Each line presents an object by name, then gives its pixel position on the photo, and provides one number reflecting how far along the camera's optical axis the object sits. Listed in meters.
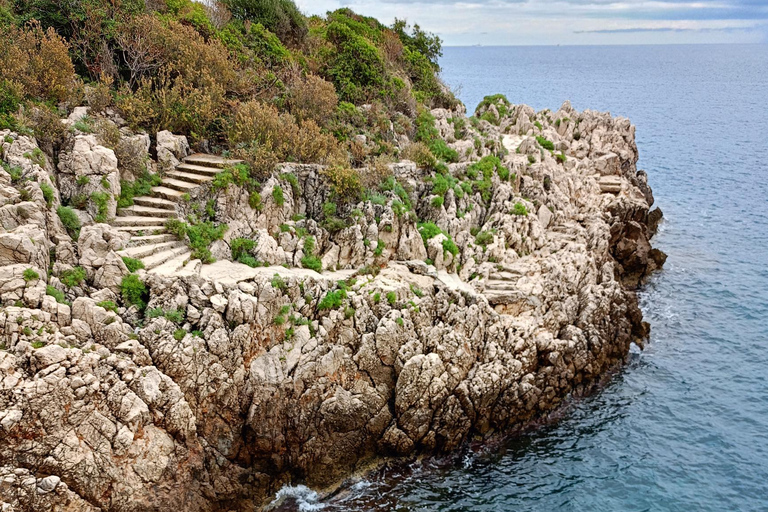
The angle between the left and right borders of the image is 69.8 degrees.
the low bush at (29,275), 16.28
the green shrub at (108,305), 17.50
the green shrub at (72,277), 17.56
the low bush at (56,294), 16.83
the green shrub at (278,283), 20.25
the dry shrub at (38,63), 22.58
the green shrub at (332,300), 20.94
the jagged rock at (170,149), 23.89
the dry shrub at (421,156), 28.86
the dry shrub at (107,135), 21.61
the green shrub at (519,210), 29.77
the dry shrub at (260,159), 23.92
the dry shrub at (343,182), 24.78
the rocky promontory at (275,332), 15.95
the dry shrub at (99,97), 24.06
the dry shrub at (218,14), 33.34
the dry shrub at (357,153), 27.94
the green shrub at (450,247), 25.78
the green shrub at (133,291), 18.19
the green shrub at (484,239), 27.86
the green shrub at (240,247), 22.03
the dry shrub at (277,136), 25.25
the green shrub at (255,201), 23.12
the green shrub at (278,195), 23.55
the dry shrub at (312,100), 29.22
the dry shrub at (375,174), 25.98
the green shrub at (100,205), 20.36
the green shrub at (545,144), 40.37
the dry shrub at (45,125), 20.69
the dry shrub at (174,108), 24.55
